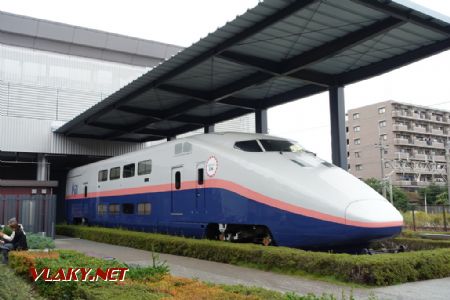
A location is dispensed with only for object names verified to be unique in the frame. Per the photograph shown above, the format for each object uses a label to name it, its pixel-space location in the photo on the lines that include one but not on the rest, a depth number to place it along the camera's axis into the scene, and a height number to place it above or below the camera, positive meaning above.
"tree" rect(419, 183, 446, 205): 74.94 +2.36
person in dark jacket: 11.86 -0.75
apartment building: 82.44 +11.86
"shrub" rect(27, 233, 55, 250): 13.10 -0.89
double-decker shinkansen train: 11.17 +0.36
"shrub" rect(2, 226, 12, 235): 13.82 -0.58
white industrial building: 28.73 +8.37
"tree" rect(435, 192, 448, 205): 68.81 +1.26
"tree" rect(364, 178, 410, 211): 66.80 +1.92
